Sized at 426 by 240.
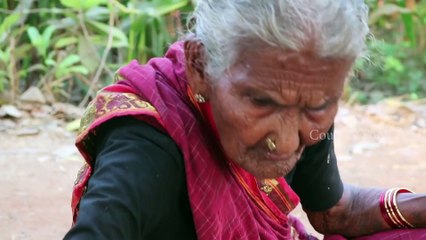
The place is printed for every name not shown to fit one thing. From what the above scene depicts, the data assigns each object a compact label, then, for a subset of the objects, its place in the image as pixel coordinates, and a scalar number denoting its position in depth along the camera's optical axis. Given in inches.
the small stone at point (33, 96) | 152.6
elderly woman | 48.5
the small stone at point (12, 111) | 147.9
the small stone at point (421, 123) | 160.6
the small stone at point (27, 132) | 142.5
